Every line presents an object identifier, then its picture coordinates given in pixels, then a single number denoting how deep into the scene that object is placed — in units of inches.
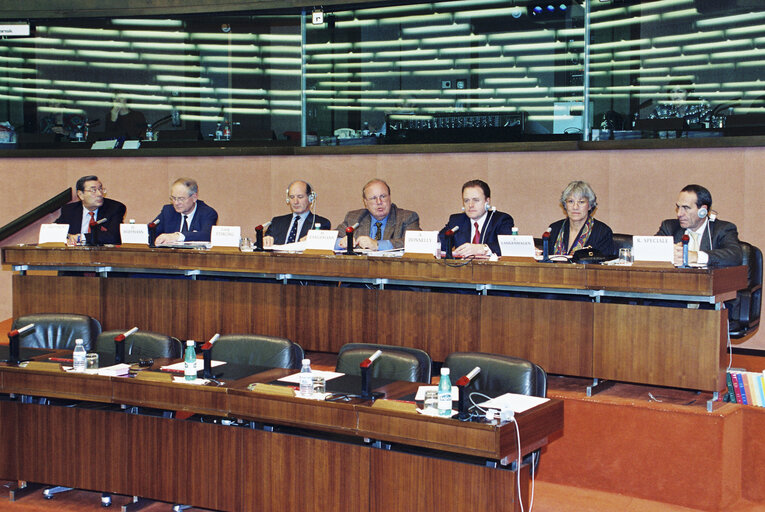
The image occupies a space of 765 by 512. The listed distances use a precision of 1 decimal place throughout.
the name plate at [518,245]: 165.6
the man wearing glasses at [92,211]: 227.1
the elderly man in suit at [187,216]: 218.9
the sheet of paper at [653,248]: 152.7
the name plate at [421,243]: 175.8
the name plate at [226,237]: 198.8
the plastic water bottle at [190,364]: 125.0
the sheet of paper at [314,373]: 123.6
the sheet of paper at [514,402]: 105.3
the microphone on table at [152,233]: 204.7
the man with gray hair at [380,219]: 203.0
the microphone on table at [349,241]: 182.5
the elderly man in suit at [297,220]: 217.0
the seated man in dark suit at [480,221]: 190.1
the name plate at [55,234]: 214.2
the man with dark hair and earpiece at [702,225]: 170.9
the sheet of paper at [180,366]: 132.1
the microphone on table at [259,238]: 191.5
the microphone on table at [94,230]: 209.0
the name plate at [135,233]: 210.2
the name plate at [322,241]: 190.5
